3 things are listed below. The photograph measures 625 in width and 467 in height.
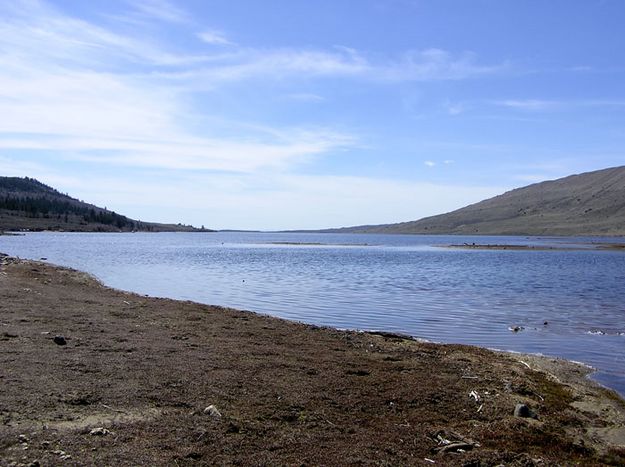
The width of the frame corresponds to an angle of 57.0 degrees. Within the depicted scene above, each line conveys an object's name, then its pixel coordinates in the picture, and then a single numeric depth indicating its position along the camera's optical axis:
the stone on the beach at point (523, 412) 11.20
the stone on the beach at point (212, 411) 9.31
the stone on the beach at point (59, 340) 13.42
